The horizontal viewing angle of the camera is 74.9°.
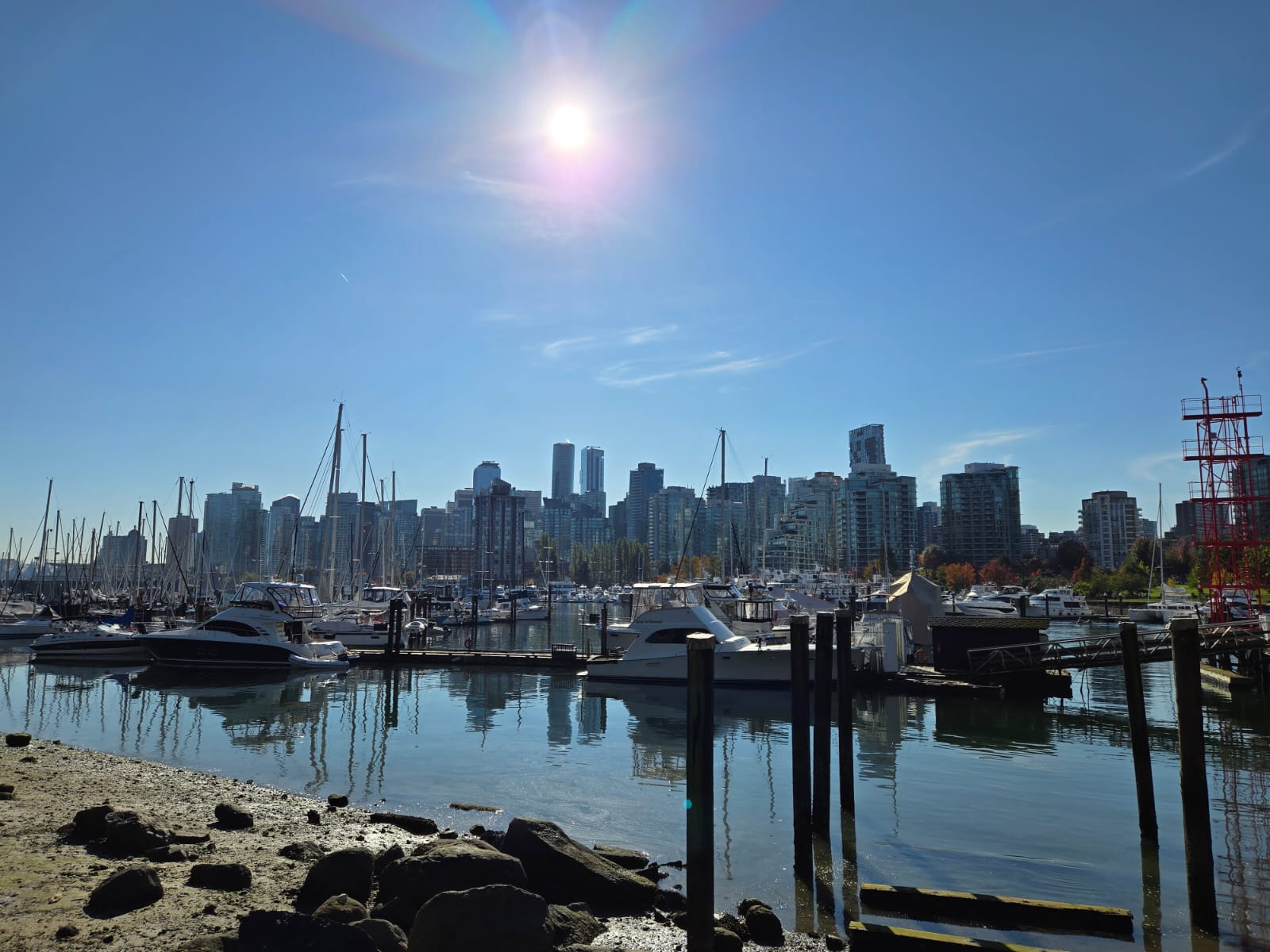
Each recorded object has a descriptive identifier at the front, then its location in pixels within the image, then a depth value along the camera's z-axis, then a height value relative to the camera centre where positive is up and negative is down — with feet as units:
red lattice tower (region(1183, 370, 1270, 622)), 122.21 +9.82
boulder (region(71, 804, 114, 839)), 40.16 -12.00
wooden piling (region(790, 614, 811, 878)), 44.47 -9.62
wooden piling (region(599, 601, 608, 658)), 129.82 -9.67
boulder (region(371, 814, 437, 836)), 48.32 -14.62
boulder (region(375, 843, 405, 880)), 37.73 -12.82
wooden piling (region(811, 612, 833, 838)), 50.19 -10.01
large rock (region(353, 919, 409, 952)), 27.96 -12.18
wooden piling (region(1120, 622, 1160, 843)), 46.96 -9.47
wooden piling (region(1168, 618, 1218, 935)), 35.60 -9.43
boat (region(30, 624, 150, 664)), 147.54 -12.93
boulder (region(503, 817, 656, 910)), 37.09 -13.55
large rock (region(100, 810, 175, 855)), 38.19 -12.02
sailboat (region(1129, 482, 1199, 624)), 202.18 -8.67
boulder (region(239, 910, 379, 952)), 25.49 -11.14
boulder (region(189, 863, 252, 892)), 33.96 -12.36
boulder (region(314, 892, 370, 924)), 29.94 -12.16
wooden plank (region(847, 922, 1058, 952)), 32.12 -14.54
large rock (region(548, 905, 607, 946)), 30.60 -13.30
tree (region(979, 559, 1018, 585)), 409.84 +0.28
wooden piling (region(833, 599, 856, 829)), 54.39 -10.25
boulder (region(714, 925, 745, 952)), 31.71 -14.05
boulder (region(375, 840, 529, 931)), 32.94 -12.06
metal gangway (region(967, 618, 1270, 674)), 95.61 -9.40
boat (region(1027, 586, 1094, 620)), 264.72 -9.86
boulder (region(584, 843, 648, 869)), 42.86 -14.62
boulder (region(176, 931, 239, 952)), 25.97 -11.65
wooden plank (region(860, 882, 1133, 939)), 36.22 -14.99
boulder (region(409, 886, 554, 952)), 27.09 -11.52
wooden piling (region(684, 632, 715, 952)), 30.48 -8.40
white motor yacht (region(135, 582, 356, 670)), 130.62 -10.31
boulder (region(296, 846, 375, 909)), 33.71 -12.42
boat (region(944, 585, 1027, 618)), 239.30 -9.40
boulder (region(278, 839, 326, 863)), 39.55 -13.29
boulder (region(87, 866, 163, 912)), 30.96 -11.87
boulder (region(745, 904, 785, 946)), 34.55 -14.73
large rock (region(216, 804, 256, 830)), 45.24 -13.27
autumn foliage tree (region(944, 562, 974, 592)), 411.95 -1.66
